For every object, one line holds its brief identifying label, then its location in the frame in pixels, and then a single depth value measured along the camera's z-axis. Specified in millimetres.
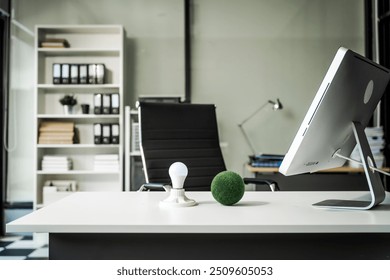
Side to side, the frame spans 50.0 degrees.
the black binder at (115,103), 4055
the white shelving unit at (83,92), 4199
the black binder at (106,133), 4074
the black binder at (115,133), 4066
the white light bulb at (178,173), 1480
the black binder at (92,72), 4082
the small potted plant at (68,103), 4129
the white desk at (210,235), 1137
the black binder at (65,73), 4048
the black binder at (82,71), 4070
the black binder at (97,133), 4062
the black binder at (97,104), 4055
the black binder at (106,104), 4062
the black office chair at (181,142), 2408
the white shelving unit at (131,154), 3975
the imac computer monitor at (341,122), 1305
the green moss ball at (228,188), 1481
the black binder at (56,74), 4027
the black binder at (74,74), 4051
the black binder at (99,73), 4082
